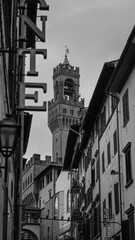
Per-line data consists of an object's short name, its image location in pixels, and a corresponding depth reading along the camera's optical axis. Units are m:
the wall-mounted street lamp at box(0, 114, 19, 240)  7.71
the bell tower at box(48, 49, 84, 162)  129.00
